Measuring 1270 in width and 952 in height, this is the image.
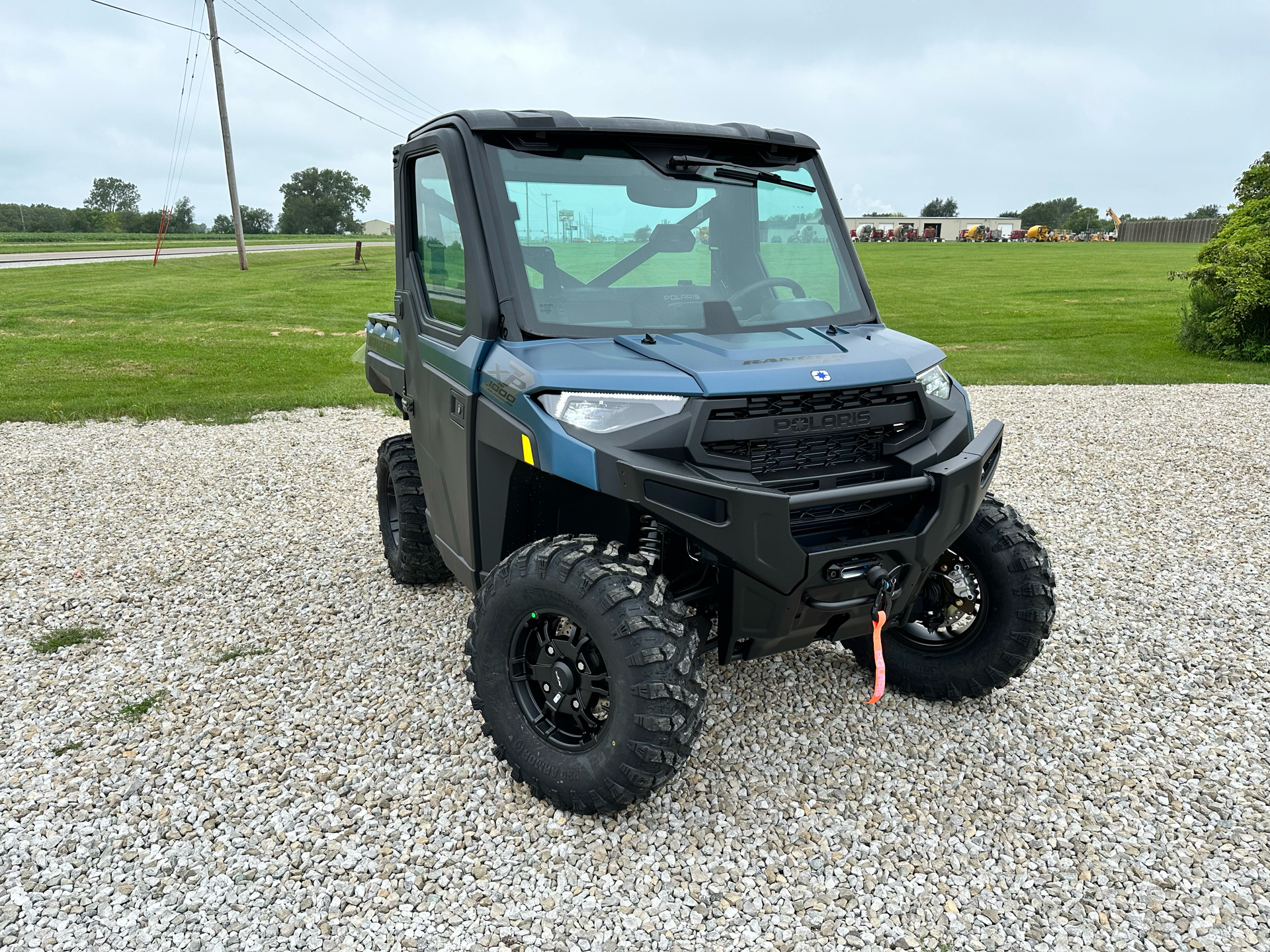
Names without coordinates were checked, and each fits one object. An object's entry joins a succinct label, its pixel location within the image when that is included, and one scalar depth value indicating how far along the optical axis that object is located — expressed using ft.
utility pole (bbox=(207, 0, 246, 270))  87.92
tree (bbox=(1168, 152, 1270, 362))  42.55
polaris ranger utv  9.13
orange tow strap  9.93
